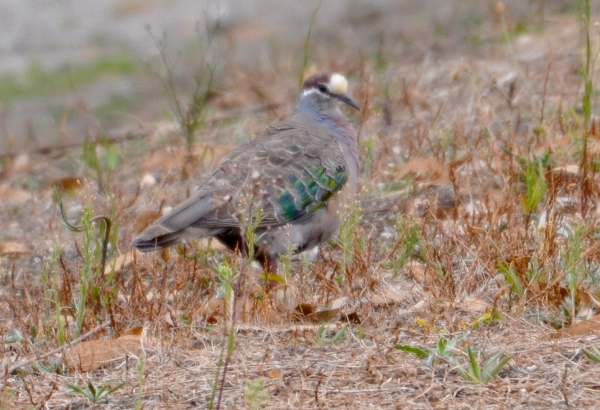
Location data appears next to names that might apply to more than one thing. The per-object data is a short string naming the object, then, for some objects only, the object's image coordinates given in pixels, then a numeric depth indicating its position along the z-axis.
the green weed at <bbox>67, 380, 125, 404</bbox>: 7.73
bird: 10.73
